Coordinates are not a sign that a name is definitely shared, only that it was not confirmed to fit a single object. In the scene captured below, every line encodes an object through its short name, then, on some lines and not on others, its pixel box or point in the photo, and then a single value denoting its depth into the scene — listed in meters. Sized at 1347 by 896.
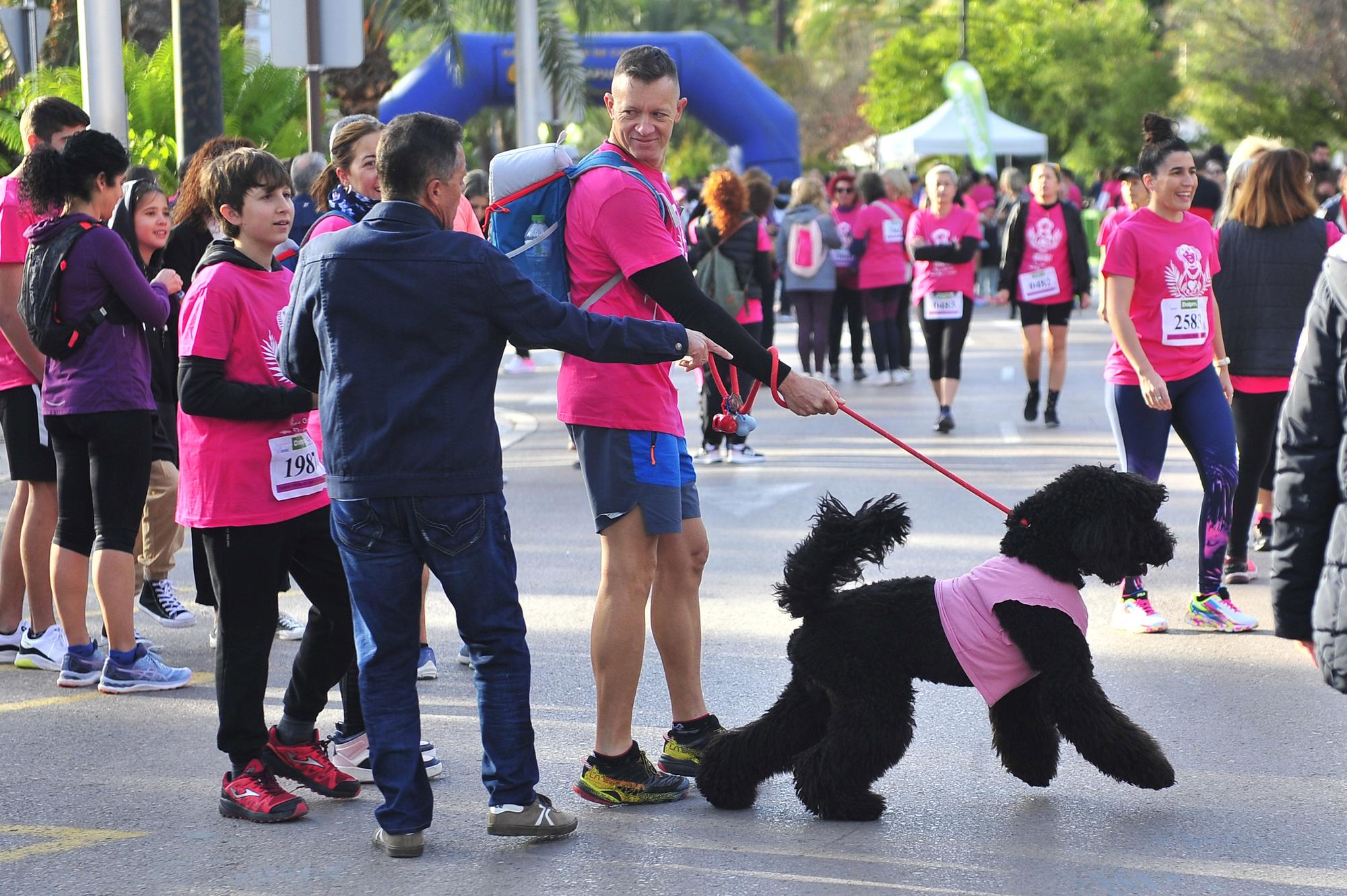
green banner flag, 63.50
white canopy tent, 64.87
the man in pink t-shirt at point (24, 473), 11.98
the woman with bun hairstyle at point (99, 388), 11.03
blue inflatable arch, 49.06
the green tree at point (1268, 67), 67.75
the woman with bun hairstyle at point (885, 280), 29.48
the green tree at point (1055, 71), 84.31
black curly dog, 8.49
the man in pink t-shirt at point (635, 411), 8.59
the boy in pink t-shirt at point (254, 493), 8.88
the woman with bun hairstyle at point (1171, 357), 12.68
